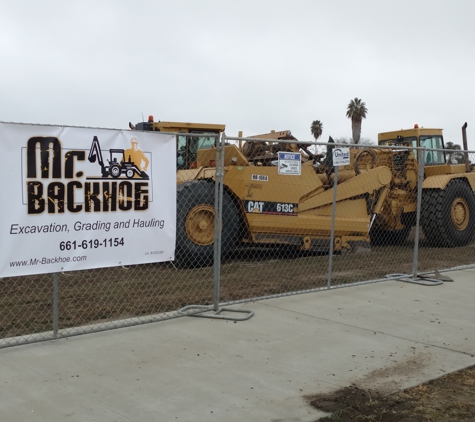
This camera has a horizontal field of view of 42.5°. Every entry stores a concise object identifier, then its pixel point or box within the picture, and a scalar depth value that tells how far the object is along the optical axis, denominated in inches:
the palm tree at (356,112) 2219.5
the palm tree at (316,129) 2664.9
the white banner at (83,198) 199.6
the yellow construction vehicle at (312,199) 423.2
